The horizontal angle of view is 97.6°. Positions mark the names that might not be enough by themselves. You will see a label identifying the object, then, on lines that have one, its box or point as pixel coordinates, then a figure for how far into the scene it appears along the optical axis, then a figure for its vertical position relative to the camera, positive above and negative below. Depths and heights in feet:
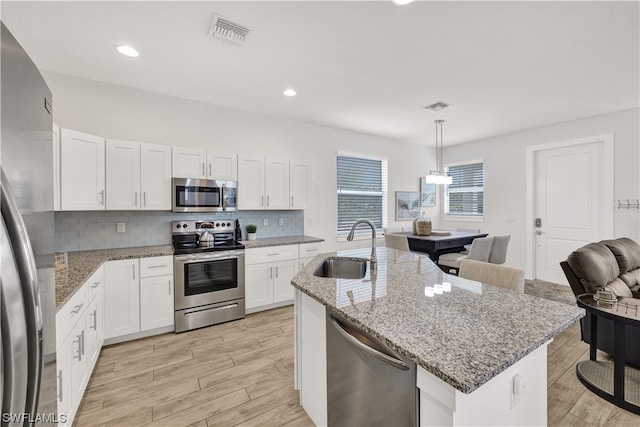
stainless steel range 9.78 -2.44
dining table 12.66 -1.47
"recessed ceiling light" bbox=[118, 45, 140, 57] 7.75 +4.52
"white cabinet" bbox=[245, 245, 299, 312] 11.24 -2.69
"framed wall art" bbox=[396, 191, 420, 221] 18.42 +0.36
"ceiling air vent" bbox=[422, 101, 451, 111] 11.84 +4.52
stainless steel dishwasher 3.24 -2.31
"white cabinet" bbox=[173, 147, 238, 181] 10.41 +1.80
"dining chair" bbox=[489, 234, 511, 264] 12.73 -1.81
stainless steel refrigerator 1.97 -0.30
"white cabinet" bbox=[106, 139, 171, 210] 9.30 +1.21
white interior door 13.61 +0.38
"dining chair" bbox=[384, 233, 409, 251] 12.42 -1.43
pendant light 13.68 +1.63
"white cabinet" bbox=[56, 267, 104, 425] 4.85 -2.79
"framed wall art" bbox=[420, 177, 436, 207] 19.66 +1.17
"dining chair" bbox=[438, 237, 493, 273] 11.85 -1.85
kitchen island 2.81 -1.49
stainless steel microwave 10.32 +0.59
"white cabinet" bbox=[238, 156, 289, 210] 11.75 +1.21
